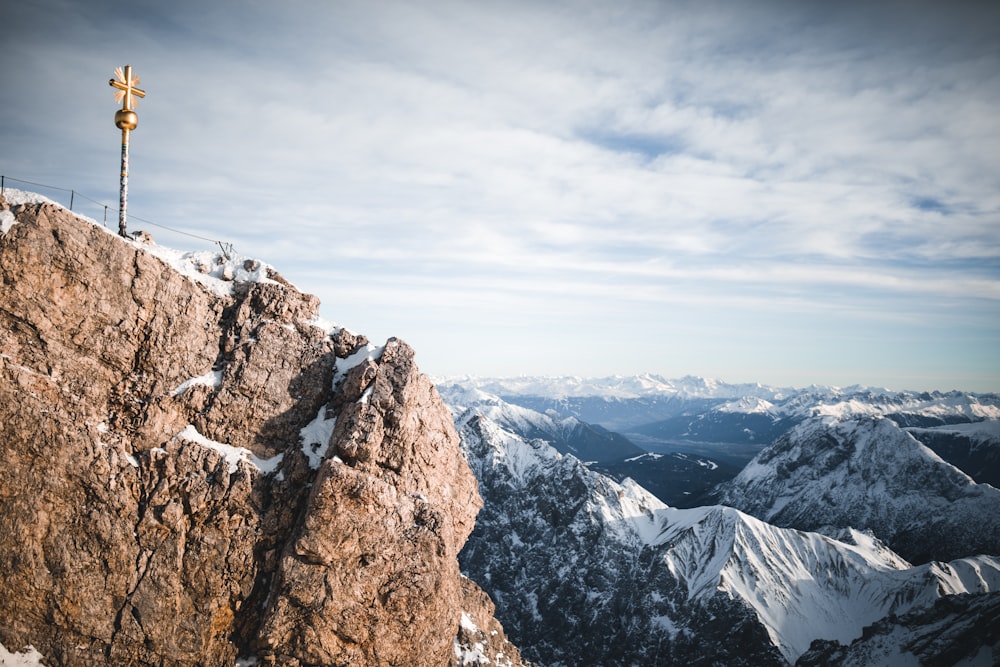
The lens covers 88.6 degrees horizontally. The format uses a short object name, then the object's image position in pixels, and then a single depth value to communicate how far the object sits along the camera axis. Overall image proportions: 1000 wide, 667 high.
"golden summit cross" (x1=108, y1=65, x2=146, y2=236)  42.00
